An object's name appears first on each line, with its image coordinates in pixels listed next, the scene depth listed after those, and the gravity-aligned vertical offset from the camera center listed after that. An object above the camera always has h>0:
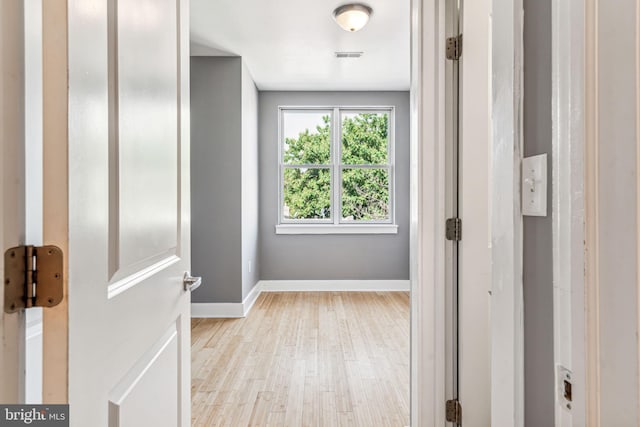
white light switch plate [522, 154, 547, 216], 0.66 +0.04
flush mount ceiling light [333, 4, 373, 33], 2.84 +1.44
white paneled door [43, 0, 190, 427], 0.59 +0.01
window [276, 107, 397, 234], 5.08 +0.59
